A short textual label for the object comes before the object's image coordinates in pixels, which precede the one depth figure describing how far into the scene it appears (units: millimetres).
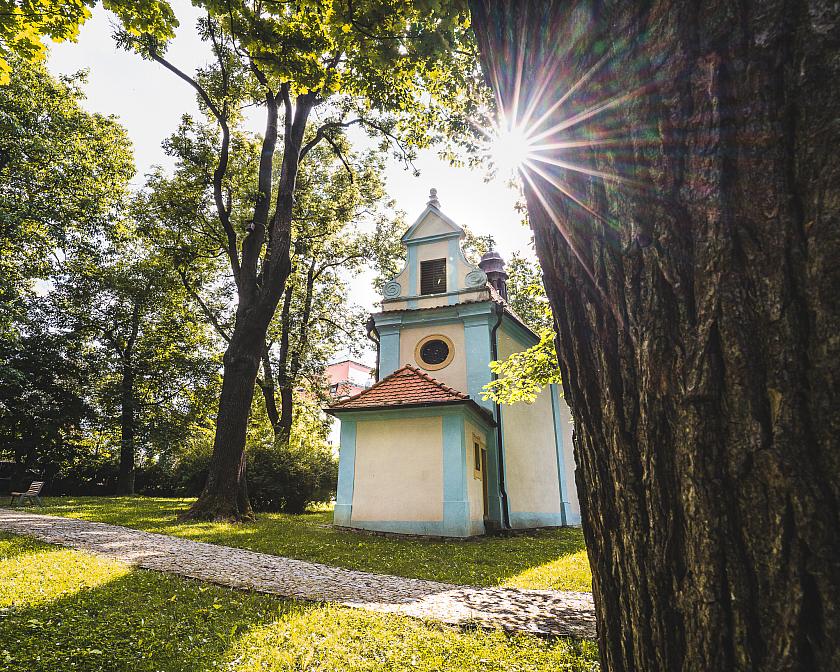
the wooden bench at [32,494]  14203
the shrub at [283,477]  16453
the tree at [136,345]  22875
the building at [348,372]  53341
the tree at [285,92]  5074
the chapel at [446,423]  11359
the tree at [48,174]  16672
